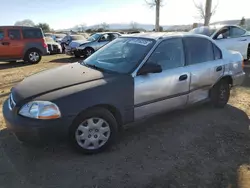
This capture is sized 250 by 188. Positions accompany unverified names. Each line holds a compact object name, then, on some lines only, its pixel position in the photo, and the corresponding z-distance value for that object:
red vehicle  8.57
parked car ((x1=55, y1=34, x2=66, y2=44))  17.35
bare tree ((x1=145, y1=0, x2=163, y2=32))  18.86
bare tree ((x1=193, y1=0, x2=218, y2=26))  11.69
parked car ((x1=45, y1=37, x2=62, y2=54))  12.96
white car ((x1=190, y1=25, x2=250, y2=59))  7.10
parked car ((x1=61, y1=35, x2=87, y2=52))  14.40
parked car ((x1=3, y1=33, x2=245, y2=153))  2.25
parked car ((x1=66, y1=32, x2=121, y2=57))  10.27
